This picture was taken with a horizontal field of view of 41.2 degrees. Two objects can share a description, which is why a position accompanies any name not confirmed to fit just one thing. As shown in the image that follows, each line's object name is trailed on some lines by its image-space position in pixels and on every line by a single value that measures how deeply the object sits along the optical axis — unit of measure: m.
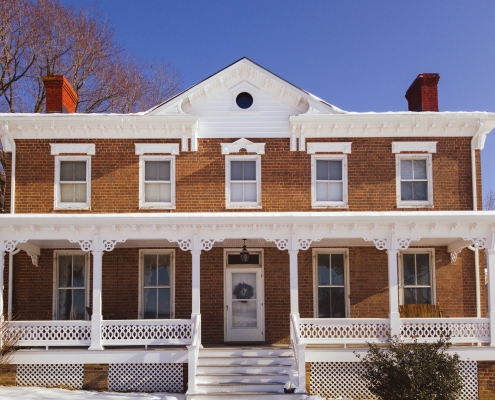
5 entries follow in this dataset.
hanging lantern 16.50
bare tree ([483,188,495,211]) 53.62
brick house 17.23
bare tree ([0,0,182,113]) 27.55
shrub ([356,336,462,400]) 11.91
